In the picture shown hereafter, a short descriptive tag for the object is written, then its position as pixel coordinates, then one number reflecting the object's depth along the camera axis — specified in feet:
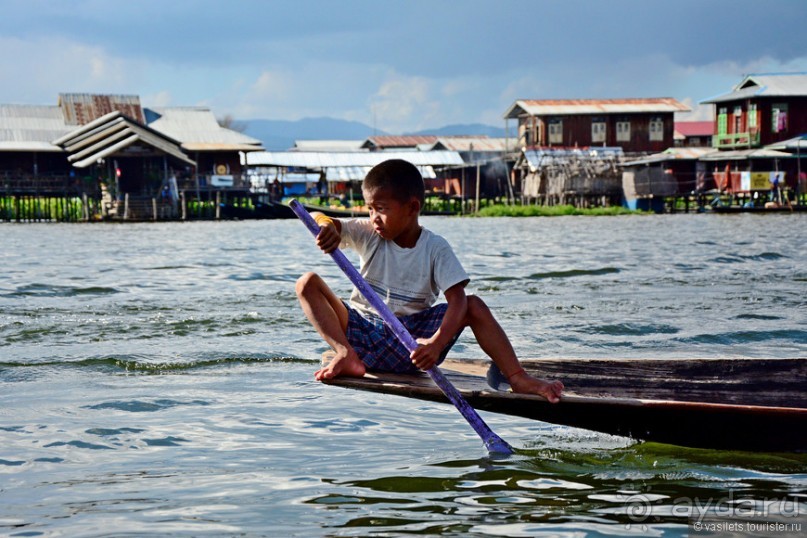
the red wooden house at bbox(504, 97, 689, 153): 173.68
